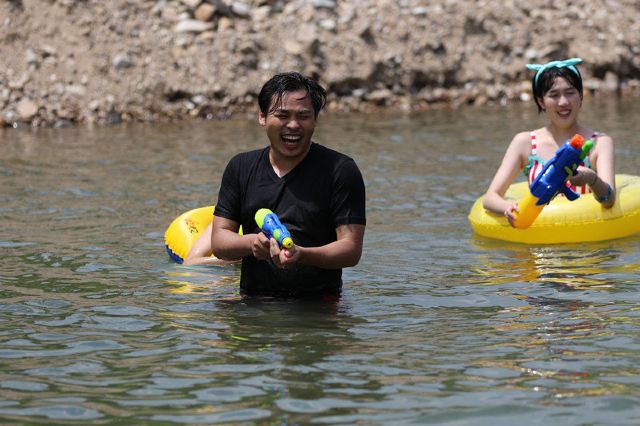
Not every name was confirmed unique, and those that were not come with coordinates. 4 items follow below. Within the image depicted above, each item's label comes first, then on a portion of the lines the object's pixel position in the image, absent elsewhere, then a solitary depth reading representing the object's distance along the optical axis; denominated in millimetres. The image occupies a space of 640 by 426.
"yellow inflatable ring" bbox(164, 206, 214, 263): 15036
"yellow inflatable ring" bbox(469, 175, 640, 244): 15589
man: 10946
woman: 15138
